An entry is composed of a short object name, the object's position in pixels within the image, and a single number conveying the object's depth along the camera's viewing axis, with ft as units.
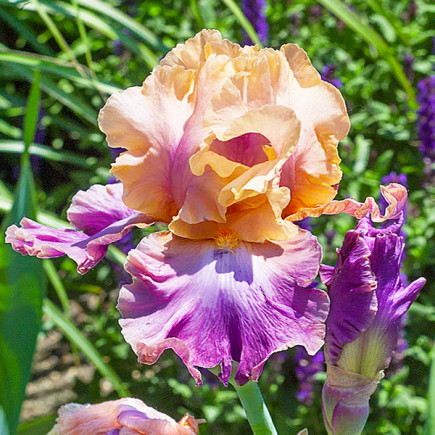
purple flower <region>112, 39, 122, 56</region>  7.63
